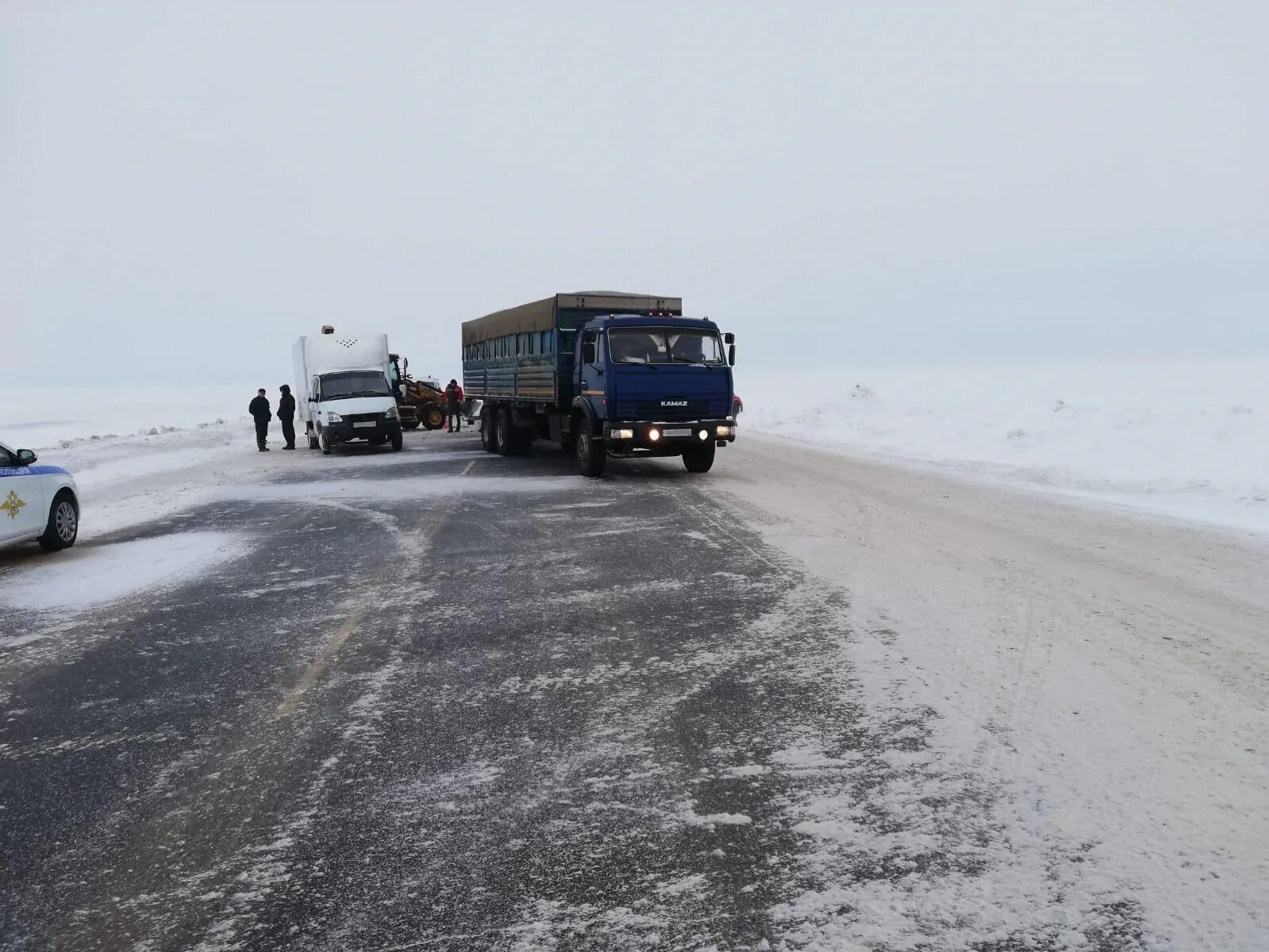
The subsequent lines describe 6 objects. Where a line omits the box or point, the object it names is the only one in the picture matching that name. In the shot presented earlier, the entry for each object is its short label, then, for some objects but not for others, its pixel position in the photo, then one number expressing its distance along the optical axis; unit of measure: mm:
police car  9242
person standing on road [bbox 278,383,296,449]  25188
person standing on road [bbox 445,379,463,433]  31844
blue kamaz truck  14992
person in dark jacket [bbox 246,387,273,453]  24203
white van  23266
